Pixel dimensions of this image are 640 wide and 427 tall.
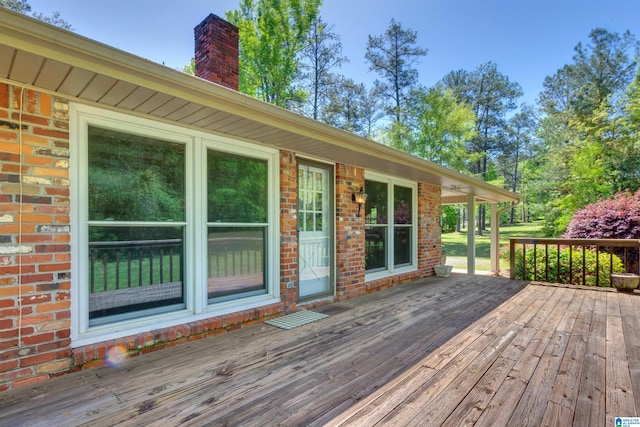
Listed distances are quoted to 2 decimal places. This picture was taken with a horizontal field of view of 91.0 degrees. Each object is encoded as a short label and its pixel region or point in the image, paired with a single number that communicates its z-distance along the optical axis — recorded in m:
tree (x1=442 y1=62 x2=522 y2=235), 19.97
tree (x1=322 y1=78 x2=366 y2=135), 17.34
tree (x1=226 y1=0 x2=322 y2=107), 12.97
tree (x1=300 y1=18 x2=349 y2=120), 14.68
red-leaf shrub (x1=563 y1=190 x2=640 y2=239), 7.53
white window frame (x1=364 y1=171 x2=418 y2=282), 5.55
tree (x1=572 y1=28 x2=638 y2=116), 15.40
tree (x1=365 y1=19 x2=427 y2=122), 15.84
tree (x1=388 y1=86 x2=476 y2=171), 13.82
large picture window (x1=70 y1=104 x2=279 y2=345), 2.48
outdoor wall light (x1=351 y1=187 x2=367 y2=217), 4.95
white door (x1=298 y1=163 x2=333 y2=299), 4.30
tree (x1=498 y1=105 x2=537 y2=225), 22.52
